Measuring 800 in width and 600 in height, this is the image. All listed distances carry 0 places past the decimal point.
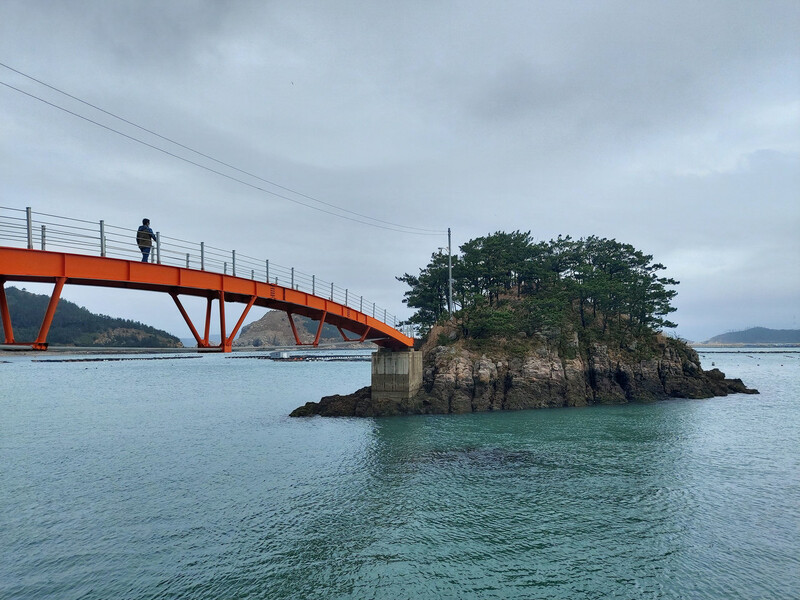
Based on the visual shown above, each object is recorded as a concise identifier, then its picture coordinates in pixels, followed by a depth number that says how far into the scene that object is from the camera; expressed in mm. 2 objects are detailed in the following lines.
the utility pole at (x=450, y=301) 51712
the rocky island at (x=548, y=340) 47844
